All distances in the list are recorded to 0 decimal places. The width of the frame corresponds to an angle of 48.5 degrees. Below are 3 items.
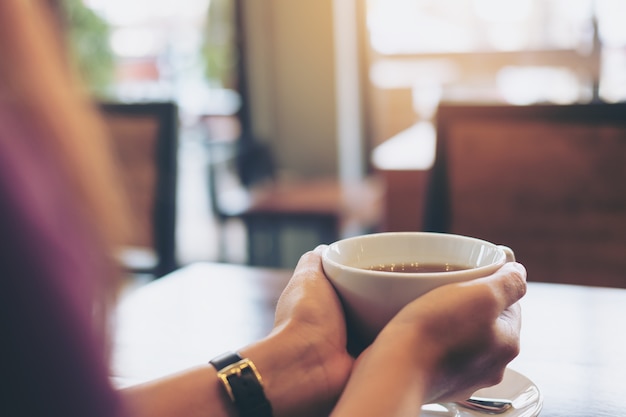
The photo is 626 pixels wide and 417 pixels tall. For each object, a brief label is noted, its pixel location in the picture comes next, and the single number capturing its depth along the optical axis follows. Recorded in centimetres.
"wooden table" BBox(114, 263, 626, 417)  67
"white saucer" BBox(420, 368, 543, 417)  57
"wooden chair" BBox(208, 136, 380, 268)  271
